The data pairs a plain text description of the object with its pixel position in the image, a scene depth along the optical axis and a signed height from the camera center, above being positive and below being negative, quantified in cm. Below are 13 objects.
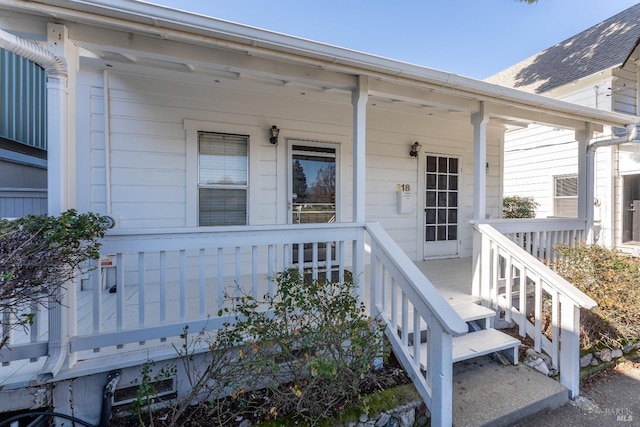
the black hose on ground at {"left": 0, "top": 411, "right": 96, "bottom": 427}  174 -119
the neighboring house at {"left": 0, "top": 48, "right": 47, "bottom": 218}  473 +138
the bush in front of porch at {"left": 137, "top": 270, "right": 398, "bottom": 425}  196 -101
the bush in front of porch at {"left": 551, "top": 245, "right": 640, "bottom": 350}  297 -82
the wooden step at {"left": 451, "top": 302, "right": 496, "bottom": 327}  287 -95
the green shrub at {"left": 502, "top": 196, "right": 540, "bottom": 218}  743 +11
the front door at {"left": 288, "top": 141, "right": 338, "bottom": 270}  446 +37
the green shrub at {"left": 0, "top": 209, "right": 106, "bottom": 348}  148 -23
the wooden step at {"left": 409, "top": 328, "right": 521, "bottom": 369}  250 -112
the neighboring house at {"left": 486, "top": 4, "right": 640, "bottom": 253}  621 +174
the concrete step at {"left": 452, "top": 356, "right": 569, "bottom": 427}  213 -136
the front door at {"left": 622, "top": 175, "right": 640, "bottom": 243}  629 +4
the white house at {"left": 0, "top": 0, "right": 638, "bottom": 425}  202 +44
